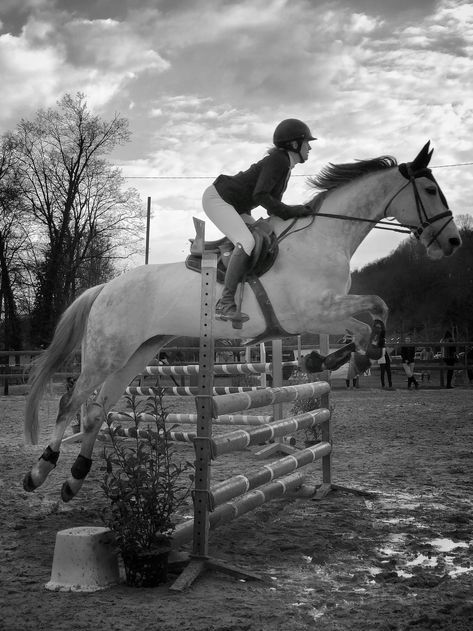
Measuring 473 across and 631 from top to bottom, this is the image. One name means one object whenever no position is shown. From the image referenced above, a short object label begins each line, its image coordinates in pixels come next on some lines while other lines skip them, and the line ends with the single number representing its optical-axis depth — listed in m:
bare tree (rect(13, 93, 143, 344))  24.00
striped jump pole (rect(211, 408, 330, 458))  3.07
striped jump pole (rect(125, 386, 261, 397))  6.84
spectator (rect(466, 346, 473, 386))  18.62
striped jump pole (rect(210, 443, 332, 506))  3.11
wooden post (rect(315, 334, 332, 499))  4.81
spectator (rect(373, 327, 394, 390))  16.90
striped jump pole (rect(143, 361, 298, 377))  6.56
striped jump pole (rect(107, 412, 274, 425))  6.48
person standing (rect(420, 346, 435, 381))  28.87
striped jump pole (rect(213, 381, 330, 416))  3.13
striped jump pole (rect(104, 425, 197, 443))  6.00
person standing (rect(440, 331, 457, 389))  17.25
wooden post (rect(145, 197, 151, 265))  25.52
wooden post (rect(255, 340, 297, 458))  6.14
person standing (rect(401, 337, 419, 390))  17.19
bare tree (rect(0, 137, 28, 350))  24.02
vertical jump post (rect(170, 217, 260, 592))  2.90
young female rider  3.94
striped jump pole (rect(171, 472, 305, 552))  3.01
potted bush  2.74
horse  3.96
